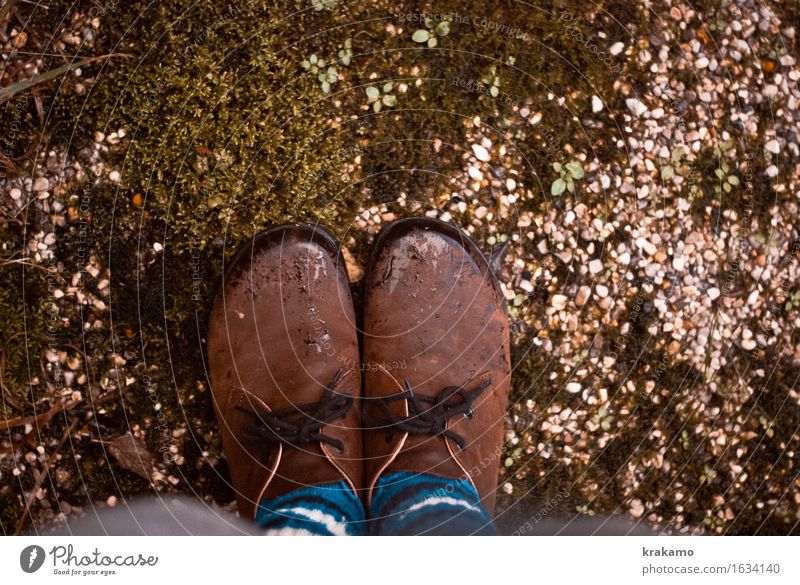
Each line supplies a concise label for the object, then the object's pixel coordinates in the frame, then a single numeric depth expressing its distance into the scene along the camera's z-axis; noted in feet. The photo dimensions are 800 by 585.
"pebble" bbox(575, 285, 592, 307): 3.28
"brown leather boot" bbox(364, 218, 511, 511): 3.16
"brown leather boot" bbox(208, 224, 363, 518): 3.12
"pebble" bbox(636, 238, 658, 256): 3.29
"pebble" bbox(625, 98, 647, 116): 3.27
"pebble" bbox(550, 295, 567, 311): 3.28
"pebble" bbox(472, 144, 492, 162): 3.20
